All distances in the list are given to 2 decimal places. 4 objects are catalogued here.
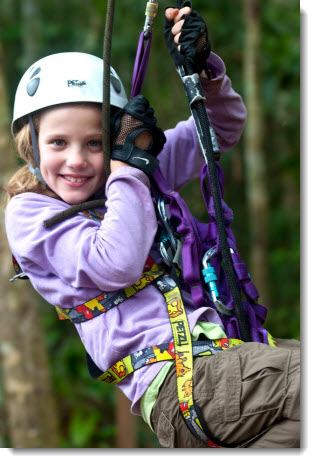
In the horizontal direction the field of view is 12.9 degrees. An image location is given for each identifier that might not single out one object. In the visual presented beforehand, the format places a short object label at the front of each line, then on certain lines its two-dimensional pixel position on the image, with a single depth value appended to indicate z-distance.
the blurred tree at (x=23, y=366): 3.53
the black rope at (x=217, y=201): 2.18
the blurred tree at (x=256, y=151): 4.87
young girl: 2.12
